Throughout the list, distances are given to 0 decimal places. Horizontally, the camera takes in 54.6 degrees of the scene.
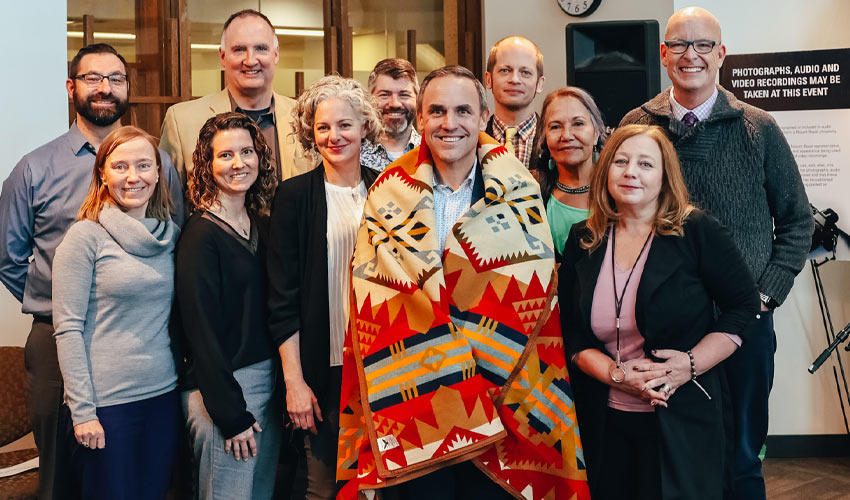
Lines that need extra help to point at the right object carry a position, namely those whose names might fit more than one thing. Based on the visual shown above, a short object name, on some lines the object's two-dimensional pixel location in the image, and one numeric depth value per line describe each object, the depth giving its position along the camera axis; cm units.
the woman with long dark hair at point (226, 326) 238
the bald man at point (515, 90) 329
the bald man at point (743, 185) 256
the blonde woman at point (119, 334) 235
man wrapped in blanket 210
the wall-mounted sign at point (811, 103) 424
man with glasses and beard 272
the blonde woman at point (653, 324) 220
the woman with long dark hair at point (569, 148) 266
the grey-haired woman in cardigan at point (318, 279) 238
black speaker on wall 398
